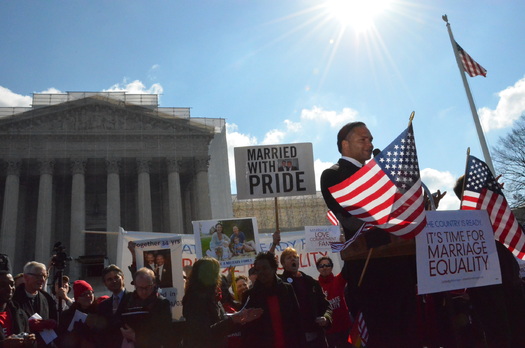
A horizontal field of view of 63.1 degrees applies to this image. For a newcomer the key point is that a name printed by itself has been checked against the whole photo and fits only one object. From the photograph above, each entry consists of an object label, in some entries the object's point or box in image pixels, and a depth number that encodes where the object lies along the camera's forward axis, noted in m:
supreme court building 32.41
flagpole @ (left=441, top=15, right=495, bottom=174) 15.12
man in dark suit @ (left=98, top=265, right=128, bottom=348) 5.24
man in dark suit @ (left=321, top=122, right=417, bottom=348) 2.89
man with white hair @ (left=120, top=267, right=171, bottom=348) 4.89
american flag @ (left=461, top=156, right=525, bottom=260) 4.64
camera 6.24
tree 26.97
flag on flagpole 16.12
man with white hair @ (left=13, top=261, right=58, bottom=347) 5.39
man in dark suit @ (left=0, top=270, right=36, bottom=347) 4.34
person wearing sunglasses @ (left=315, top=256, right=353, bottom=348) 6.77
